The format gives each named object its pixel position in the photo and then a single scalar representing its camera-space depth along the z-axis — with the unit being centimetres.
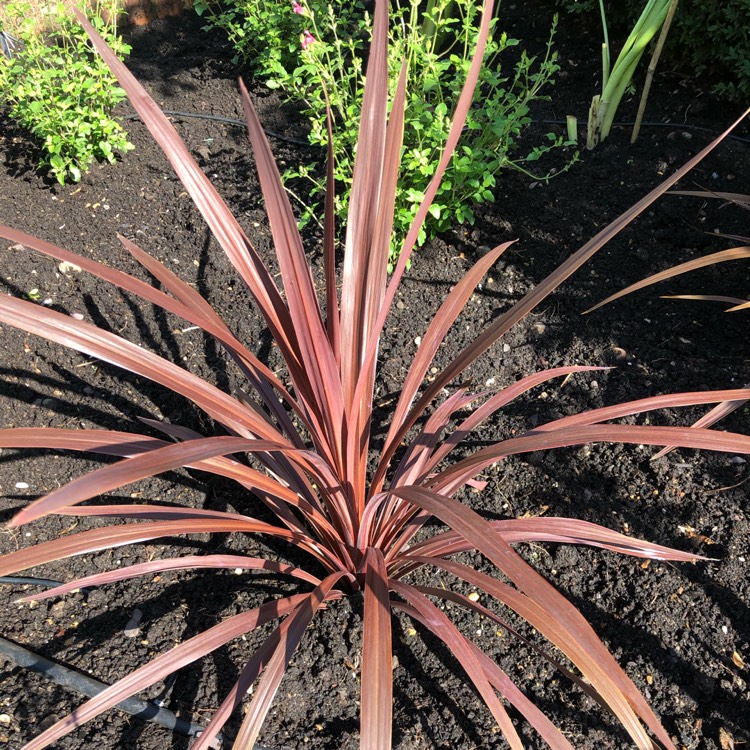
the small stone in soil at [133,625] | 139
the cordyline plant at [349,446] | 84
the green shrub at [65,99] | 222
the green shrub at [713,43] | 246
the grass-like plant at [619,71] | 231
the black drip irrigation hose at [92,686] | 126
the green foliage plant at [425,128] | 199
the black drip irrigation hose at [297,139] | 254
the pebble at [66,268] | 212
